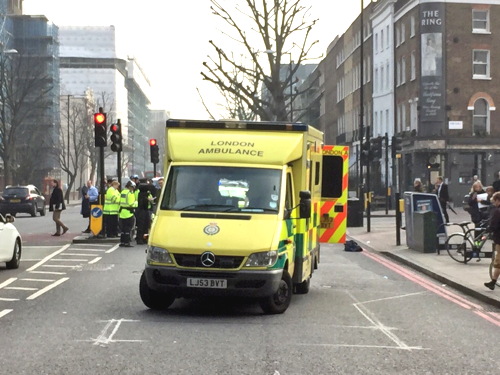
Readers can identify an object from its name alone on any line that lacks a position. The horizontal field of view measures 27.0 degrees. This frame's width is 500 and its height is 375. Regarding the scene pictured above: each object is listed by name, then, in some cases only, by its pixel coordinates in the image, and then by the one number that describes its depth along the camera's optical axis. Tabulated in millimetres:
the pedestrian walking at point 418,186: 30642
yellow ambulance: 12484
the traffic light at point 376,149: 38469
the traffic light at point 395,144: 39969
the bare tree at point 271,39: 39094
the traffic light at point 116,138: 28130
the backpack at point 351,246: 26302
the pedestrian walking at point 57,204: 30984
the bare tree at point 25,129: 72812
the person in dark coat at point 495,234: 15508
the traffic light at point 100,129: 27047
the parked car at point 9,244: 19344
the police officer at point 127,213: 26481
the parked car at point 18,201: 52094
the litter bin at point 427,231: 24281
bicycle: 21359
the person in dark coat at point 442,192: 32250
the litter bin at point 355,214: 37719
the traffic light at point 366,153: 38906
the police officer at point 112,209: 28203
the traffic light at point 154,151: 36425
